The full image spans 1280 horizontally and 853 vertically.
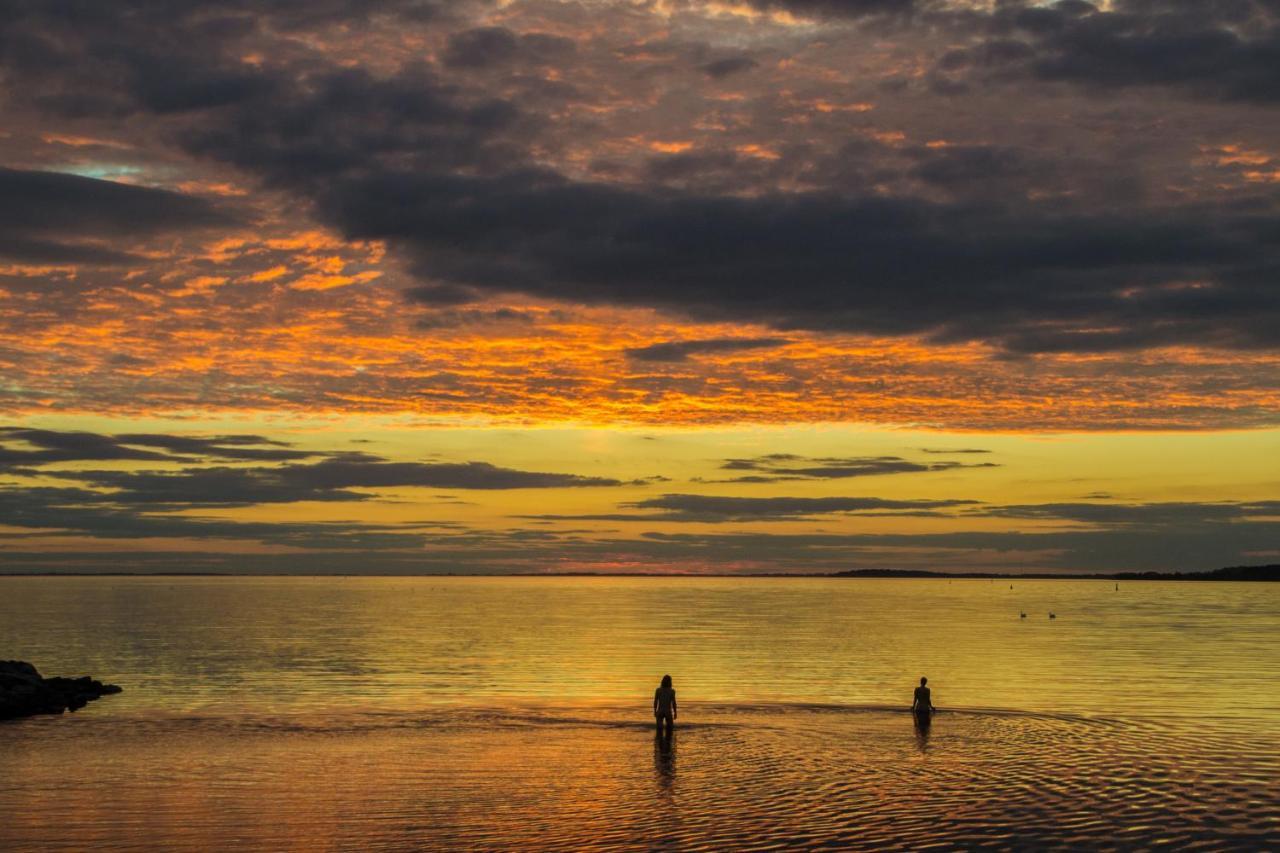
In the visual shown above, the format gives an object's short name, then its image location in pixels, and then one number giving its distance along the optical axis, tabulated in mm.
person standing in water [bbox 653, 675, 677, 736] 44594
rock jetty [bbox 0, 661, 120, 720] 51688
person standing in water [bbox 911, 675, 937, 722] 46500
